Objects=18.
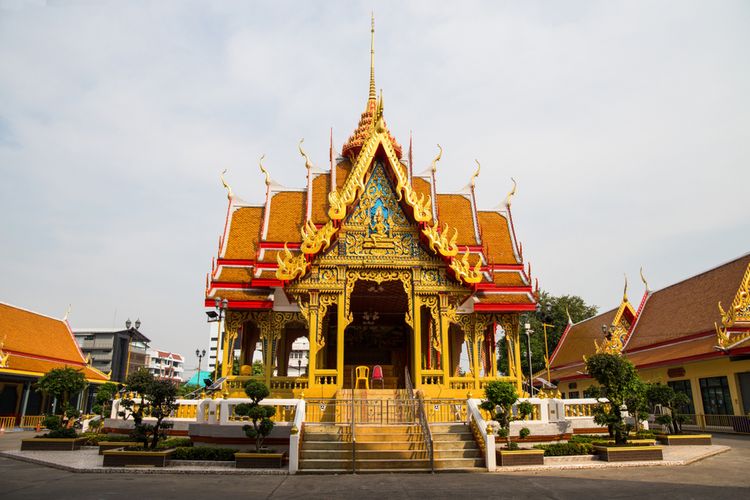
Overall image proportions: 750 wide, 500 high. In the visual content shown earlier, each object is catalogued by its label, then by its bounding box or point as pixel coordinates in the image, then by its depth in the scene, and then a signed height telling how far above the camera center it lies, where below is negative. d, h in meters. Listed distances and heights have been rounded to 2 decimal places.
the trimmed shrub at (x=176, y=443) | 13.71 -1.16
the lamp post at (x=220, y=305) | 16.91 +2.88
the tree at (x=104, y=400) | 20.52 -0.06
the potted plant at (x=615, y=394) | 12.43 +0.05
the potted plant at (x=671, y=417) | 15.57 -0.63
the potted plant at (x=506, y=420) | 11.43 -0.52
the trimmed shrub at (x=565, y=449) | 12.27 -1.20
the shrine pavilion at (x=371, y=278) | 15.05 +3.51
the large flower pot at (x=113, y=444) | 13.22 -1.14
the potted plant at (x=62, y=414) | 15.60 -0.52
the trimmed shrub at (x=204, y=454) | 12.09 -1.25
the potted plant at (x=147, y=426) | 11.61 -0.63
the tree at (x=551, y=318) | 49.12 +7.50
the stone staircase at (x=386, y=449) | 11.07 -1.11
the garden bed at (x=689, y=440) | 15.53 -1.26
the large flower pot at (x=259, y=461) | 11.35 -1.32
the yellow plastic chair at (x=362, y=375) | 15.69 +0.69
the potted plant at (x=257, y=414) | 11.81 -0.35
